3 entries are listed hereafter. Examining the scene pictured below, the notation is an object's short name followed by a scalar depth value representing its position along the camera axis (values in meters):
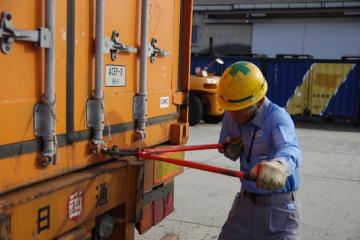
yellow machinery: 14.22
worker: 3.11
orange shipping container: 2.30
